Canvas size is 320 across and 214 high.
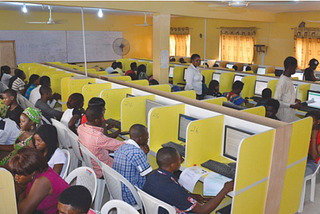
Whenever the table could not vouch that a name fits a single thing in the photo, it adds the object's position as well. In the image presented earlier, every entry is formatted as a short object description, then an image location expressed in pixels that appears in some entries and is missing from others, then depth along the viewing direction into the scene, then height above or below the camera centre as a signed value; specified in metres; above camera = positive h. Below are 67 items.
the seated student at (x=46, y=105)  3.78 -0.78
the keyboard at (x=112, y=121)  3.47 -0.91
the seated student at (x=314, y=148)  2.87 -0.97
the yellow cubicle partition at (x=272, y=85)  5.00 -0.62
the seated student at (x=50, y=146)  2.34 -0.83
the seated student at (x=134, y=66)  7.54 -0.50
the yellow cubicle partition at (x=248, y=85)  5.44 -0.68
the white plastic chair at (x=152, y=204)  1.68 -0.92
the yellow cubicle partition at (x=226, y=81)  5.78 -0.65
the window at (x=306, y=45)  8.12 +0.13
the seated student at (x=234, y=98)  4.09 -0.70
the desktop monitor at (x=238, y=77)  5.73 -0.56
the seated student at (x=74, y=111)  3.45 -0.77
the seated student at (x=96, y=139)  2.56 -0.81
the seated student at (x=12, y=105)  3.43 -0.73
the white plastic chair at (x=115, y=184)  2.00 -0.97
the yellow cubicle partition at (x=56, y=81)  4.93 -0.59
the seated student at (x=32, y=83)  4.86 -0.64
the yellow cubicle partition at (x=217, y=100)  3.17 -0.57
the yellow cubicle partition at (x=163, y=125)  2.80 -0.76
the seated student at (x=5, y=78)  6.00 -0.66
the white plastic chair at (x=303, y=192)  2.85 -1.38
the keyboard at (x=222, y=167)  2.33 -0.98
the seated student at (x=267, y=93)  4.59 -0.70
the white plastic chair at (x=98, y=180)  2.40 -1.20
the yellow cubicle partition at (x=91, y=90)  3.92 -0.59
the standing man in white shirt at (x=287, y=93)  3.62 -0.55
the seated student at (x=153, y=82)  5.30 -0.62
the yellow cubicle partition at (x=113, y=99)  3.64 -0.66
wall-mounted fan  8.24 +0.03
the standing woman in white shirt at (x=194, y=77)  5.00 -0.50
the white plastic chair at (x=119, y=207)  1.60 -0.91
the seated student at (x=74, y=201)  1.47 -0.78
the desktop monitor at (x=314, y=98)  4.46 -0.74
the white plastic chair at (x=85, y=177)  2.03 -0.94
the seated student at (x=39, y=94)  4.42 -0.73
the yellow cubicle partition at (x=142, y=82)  4.26 -0.51
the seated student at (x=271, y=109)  3.33 -0.68
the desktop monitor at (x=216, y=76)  6.25 -0.59
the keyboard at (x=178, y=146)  2.71 -0.96
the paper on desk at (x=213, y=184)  2.16 -1.01
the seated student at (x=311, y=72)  5.76 -0.45
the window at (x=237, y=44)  9.67 +0.15
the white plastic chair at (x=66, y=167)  2.34 -0.98
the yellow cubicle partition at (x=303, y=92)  4.61 -0.67
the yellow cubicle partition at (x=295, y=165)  2.43 -1.01
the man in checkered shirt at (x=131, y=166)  2.13 -0.87
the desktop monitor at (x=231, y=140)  2.50 -0.81
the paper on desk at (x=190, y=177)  2.28 -1.01
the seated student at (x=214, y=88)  5.36 -0.73
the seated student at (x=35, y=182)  1.73 -0.83
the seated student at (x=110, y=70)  7.18 -0.57
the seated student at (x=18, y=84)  5.21 -0.68
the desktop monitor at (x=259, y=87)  5.33 -0.70
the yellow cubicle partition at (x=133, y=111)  3.24 -0.72
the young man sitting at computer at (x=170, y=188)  1.76 -0.85
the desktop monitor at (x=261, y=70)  7.64 -0.56
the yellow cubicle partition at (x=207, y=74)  6.29 -0.57
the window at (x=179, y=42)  11.66 +0.24
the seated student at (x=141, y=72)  6.30 -0.55
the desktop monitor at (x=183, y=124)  2.85 -0.76
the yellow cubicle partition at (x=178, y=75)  7.11 -0.66
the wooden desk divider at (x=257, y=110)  2.81 -0.60
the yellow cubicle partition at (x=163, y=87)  3.88 -0.53
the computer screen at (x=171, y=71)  7.51 -0.60
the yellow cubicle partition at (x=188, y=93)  3.50 -0.55
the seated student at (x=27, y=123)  2.76 -0.74
